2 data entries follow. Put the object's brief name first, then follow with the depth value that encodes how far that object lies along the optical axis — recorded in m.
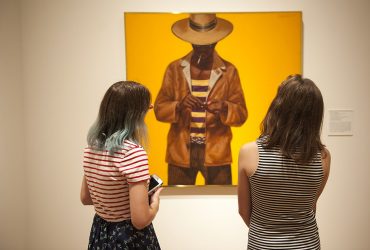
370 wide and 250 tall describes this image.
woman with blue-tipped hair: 1.23
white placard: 2.40
